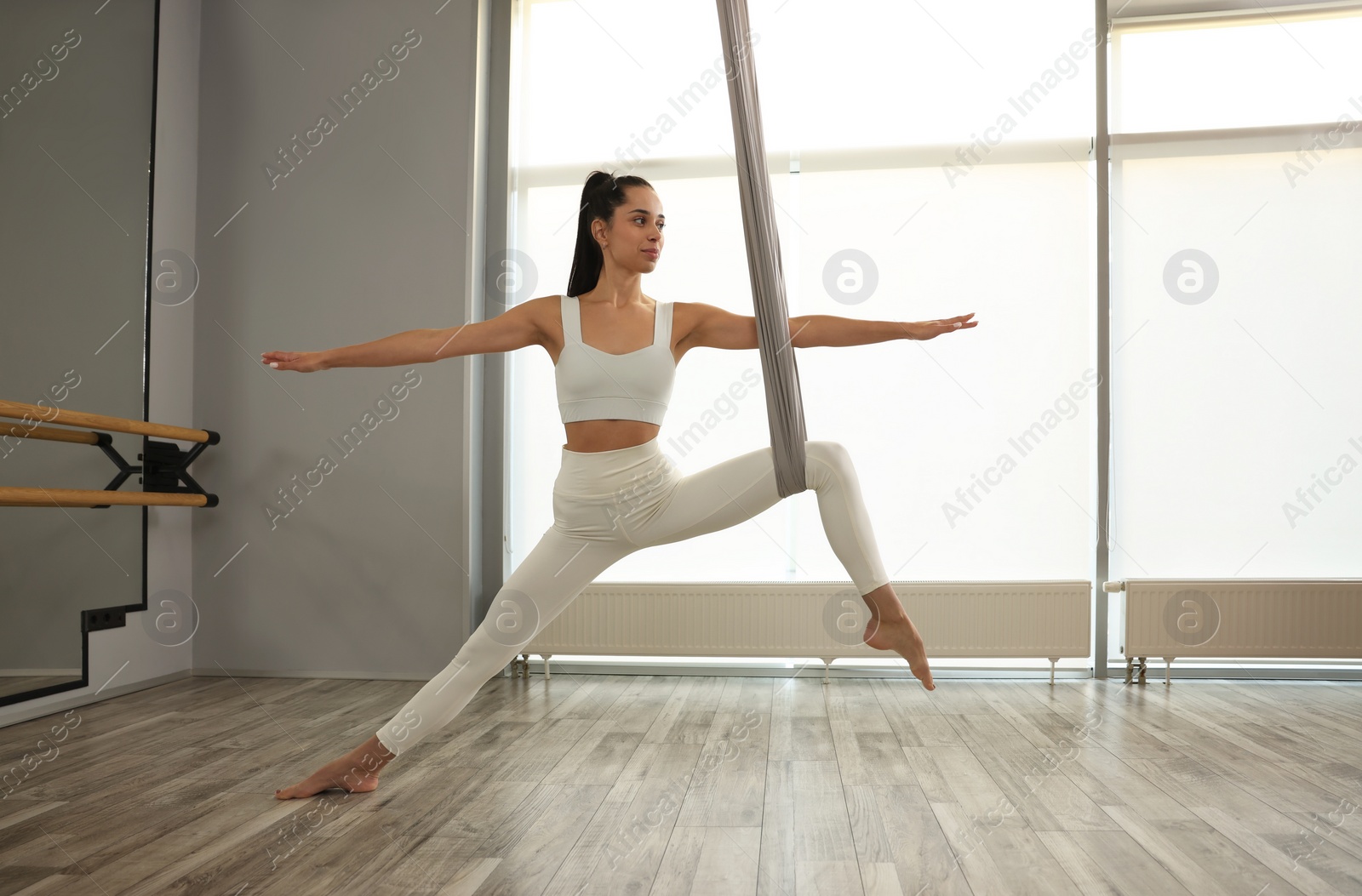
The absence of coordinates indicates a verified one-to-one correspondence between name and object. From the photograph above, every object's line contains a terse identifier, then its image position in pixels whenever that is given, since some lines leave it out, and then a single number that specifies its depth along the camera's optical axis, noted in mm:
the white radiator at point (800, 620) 4070
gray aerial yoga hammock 1989
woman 2156
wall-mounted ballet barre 3158
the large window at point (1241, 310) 4215
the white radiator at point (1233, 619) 4055
